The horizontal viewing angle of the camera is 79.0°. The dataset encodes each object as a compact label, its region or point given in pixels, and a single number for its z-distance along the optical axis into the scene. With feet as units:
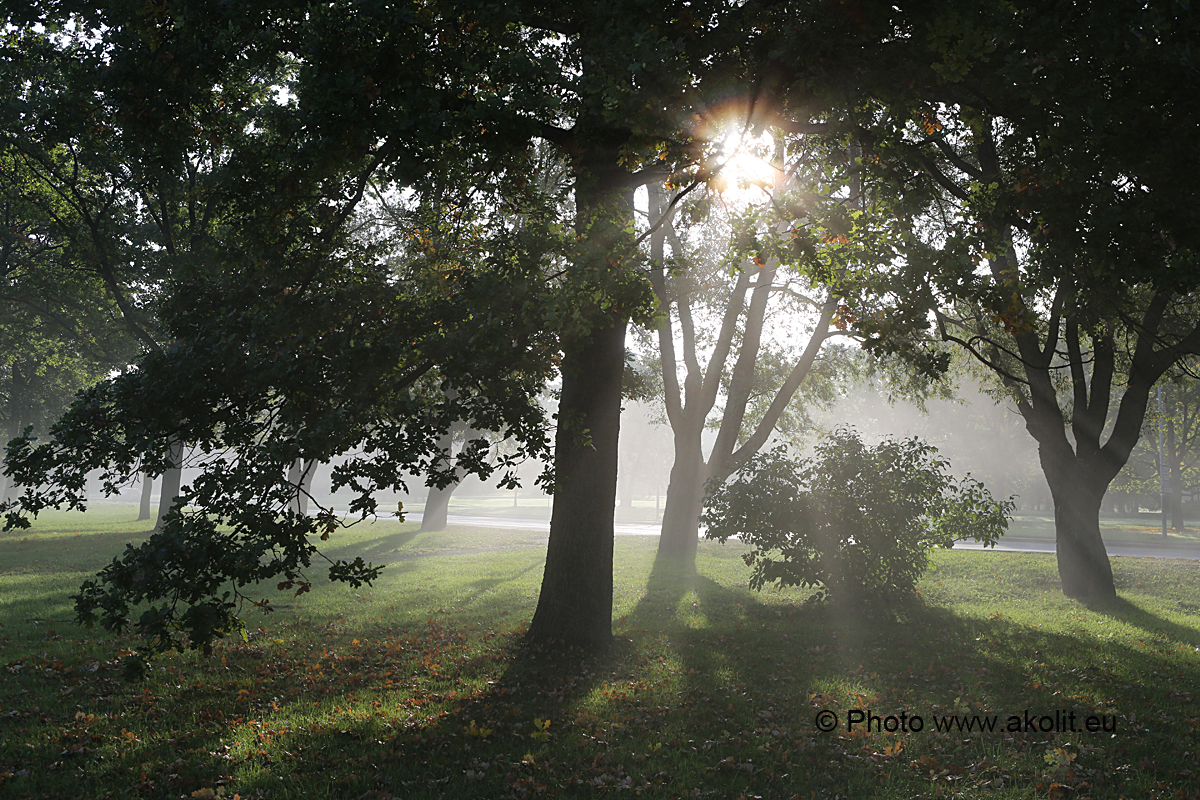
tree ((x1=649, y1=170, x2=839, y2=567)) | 65.36
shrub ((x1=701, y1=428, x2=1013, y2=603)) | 39.37
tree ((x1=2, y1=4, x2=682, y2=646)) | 20.54
